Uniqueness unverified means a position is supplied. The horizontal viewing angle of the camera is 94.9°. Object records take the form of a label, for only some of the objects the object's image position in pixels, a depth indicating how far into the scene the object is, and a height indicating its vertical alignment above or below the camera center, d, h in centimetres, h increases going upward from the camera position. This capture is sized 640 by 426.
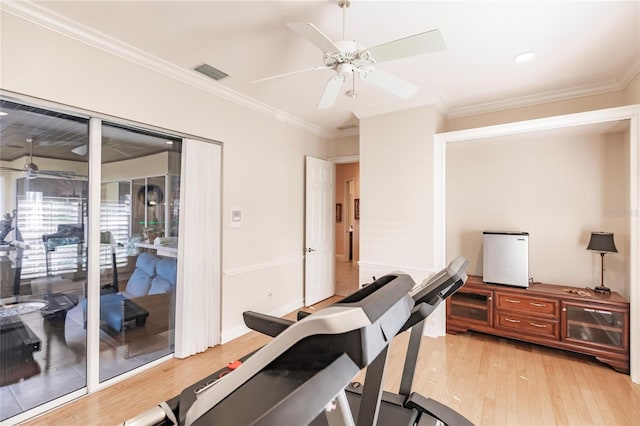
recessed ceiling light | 254 +139
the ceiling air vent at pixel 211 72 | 277 +137
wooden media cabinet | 271 -106
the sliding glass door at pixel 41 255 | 205 -33
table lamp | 289 -30
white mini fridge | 322 -49
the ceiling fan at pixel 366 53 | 163 +96
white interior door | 455 -29
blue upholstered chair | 260 -82
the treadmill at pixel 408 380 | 104 -69
